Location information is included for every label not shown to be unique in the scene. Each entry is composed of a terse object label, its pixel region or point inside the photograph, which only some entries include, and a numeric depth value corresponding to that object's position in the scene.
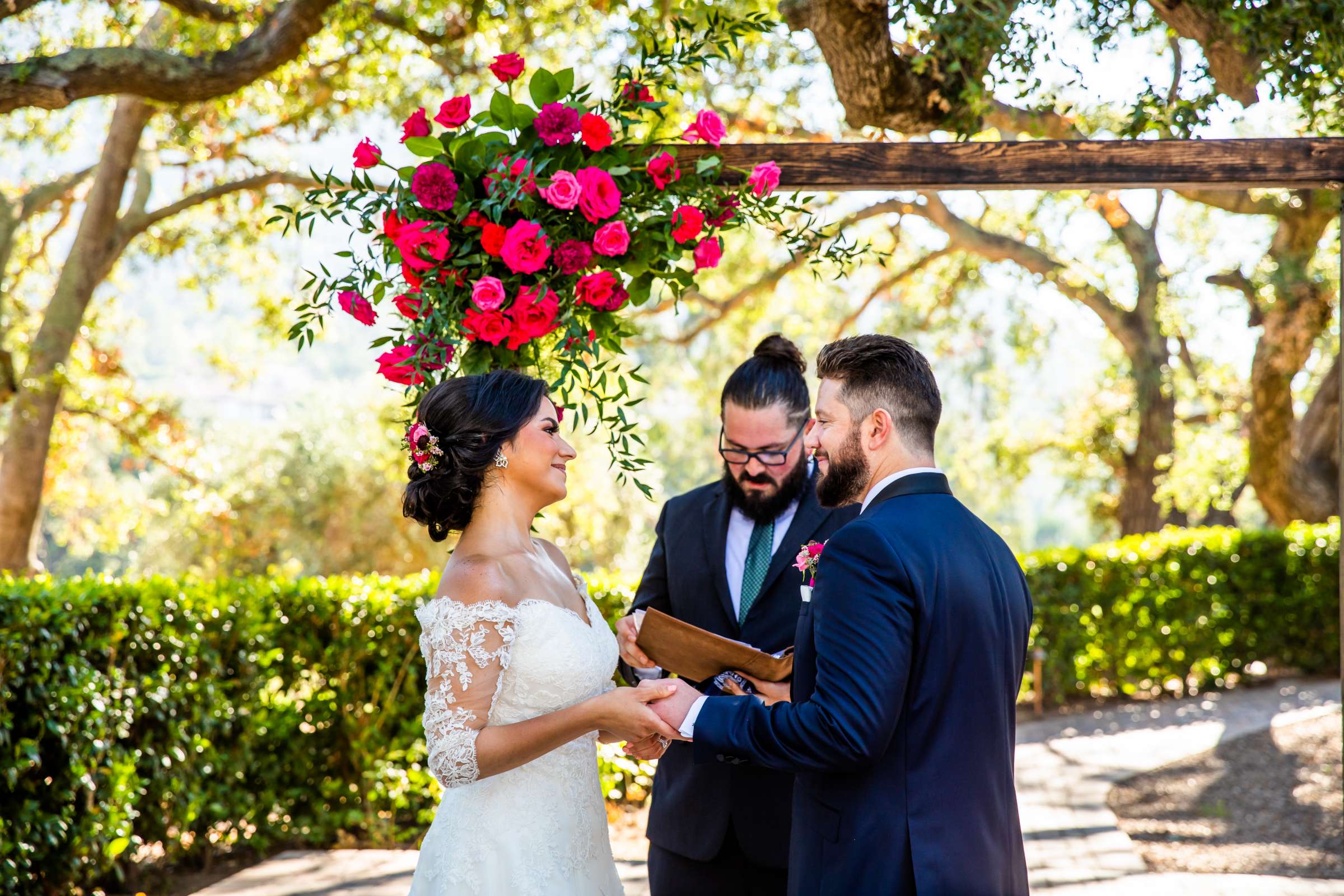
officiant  3.01
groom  2.17
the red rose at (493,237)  2.96
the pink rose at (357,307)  3.05
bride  2.62
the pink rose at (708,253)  3.15
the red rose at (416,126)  3.04
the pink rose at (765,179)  3.16
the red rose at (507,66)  3.04
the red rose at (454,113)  2.97
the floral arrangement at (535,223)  2.97
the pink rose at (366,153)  2.96
